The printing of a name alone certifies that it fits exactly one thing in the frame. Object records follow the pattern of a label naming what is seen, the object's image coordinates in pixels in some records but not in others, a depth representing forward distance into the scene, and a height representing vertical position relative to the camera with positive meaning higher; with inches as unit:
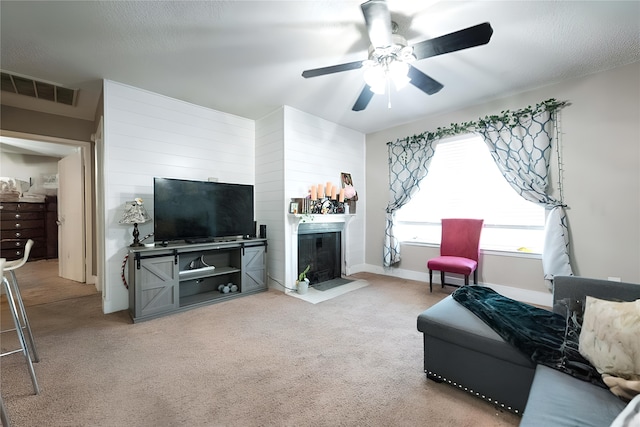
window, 134.4 +5.2
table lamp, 112.9 -0.5
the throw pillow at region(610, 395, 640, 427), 31.7 -25.7
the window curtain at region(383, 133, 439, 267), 163.0 +25.9
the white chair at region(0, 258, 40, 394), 63.5 -30.4
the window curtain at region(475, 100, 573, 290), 118.8 +25.4
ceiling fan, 66.4 +45.4
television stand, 109.0 -29.5
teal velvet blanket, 49.3 -26.7
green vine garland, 122.8 +47.7
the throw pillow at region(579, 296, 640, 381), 41.8 -21.7
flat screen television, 118.9 +1.7
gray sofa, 39.9 -30.4
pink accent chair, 132.2 -19.7
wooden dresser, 228.3 -13.1
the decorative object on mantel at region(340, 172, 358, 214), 172.9 +12.9
